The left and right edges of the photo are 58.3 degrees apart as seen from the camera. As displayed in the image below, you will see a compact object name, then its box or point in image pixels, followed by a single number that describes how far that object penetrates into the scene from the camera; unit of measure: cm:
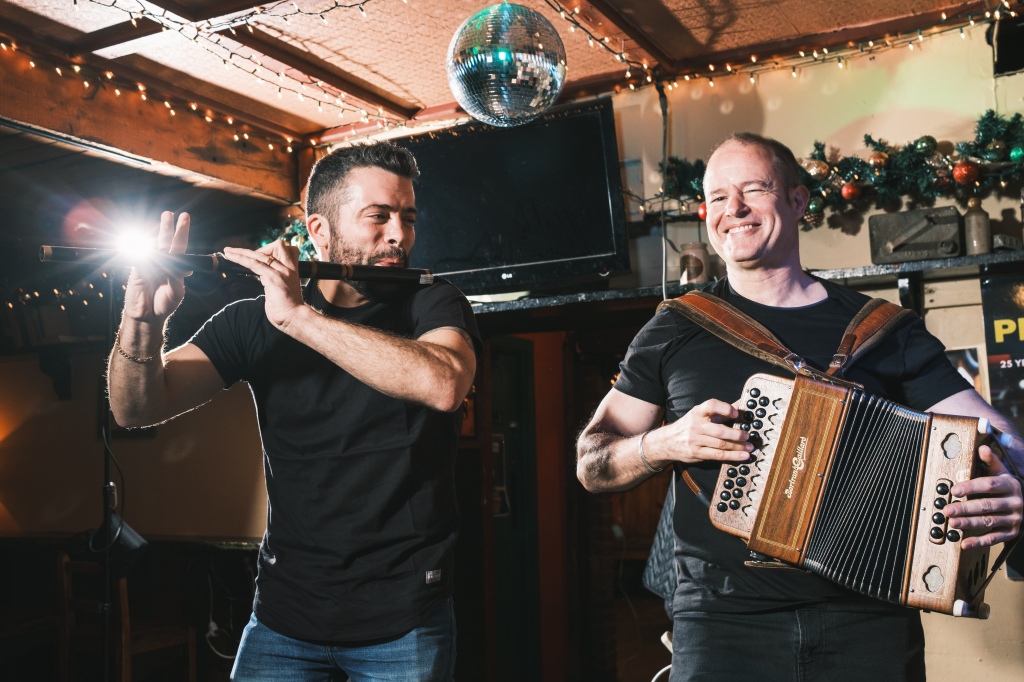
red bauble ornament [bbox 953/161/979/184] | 327
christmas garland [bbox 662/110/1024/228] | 326
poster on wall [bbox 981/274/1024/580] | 340
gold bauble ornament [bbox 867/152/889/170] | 344
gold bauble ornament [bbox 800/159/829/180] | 353
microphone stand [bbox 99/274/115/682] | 365
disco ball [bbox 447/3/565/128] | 254
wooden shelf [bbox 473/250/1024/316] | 329
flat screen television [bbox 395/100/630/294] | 380
